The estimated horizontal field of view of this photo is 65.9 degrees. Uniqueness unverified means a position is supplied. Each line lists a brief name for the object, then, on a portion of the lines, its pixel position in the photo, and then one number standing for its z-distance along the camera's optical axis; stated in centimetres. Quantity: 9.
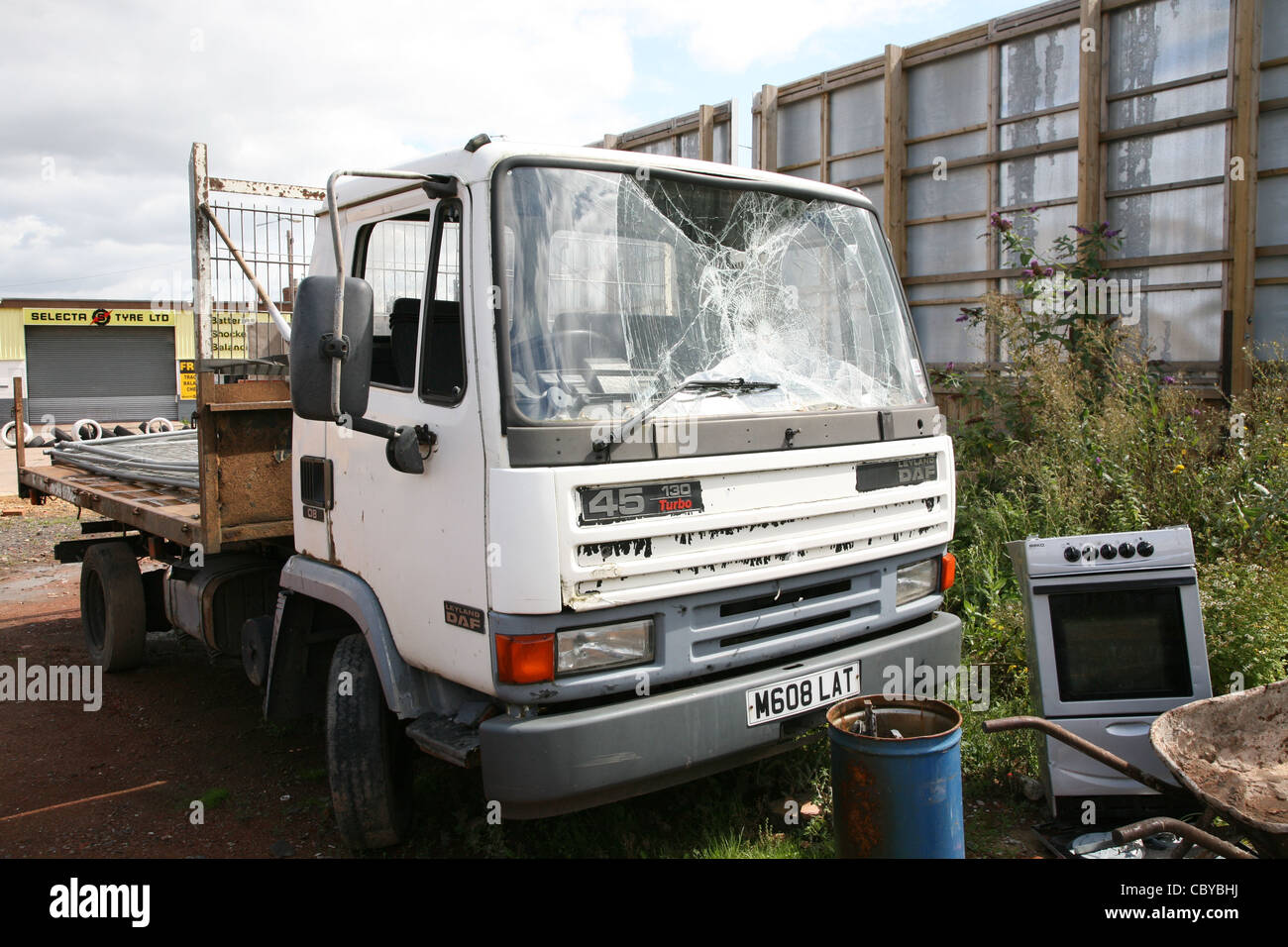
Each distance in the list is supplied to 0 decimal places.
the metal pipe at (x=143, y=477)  539
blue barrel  310
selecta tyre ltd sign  3228
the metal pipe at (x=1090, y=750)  328
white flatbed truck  294
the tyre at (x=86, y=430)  1557
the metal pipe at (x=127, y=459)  604
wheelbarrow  312
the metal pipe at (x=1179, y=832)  277
